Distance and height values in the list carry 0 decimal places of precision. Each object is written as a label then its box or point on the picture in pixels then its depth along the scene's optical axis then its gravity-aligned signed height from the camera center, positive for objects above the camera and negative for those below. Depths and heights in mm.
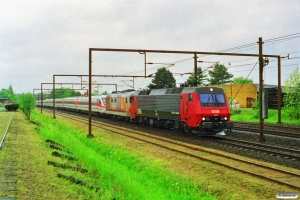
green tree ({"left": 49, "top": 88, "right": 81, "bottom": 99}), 109806 +2031
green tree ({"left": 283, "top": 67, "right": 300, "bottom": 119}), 31922 +335
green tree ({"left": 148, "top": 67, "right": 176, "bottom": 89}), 84875 +5521
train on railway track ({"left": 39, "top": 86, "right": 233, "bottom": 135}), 19859 -645
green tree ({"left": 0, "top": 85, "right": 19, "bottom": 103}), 149275 +4825
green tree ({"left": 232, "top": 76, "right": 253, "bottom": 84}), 96925 +5524
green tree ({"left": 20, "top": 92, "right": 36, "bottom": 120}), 40938 -267
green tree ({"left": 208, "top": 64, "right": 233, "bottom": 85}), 92250 +6751
